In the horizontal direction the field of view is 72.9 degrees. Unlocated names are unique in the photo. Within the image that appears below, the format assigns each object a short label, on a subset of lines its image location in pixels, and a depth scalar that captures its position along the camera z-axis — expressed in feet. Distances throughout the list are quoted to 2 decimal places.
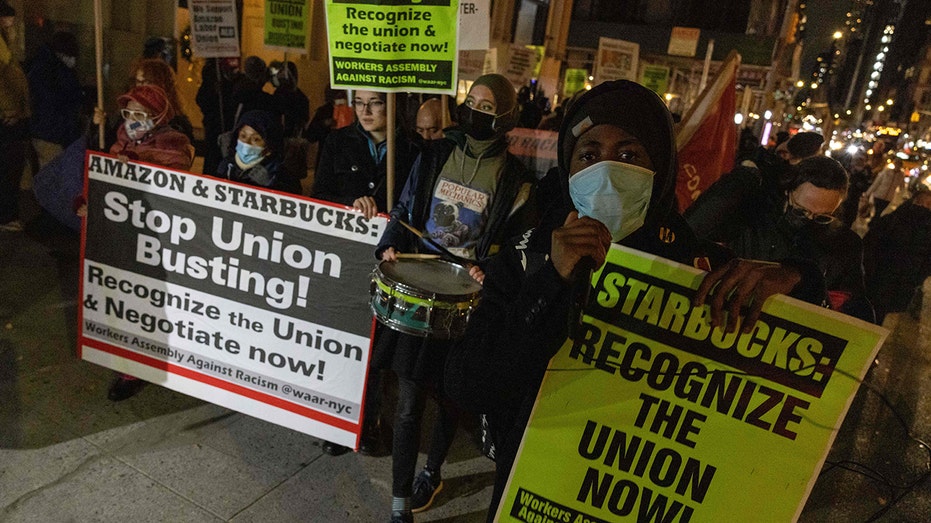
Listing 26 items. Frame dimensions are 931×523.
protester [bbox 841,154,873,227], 25.38
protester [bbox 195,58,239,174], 25.52
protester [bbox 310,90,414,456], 11.82
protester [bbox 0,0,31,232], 20.89
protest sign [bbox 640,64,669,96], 42.14
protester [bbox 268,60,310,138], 26.61
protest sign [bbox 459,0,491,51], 19.31
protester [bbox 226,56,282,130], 22.39
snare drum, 8.30
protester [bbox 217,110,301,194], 11.86
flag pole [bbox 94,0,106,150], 11.29
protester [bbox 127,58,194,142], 15.51
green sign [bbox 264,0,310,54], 25.88
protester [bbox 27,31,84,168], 21.70
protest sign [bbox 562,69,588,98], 54.90
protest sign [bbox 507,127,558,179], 27.63
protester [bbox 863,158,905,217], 43.62
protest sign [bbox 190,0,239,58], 23.08
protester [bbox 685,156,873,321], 10.09
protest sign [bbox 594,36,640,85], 35.14
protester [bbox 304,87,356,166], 25.88
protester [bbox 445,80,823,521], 4.72
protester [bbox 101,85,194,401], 12.02
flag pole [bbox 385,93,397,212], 10.09
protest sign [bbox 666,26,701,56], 56.65
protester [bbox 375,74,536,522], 9.65
